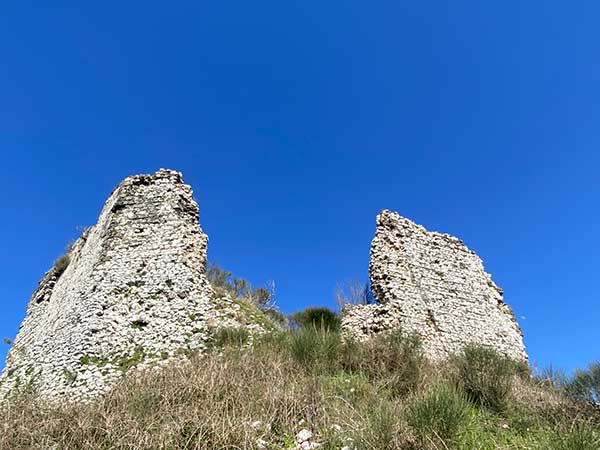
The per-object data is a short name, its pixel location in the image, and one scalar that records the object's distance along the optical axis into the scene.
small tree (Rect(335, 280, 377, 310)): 15.34
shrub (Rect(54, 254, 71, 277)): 13.18
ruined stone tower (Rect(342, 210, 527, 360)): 10.98
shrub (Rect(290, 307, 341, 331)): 12.61
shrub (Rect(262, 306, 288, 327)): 14.41
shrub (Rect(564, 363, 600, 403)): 6.63
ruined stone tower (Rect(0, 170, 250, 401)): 7.96
